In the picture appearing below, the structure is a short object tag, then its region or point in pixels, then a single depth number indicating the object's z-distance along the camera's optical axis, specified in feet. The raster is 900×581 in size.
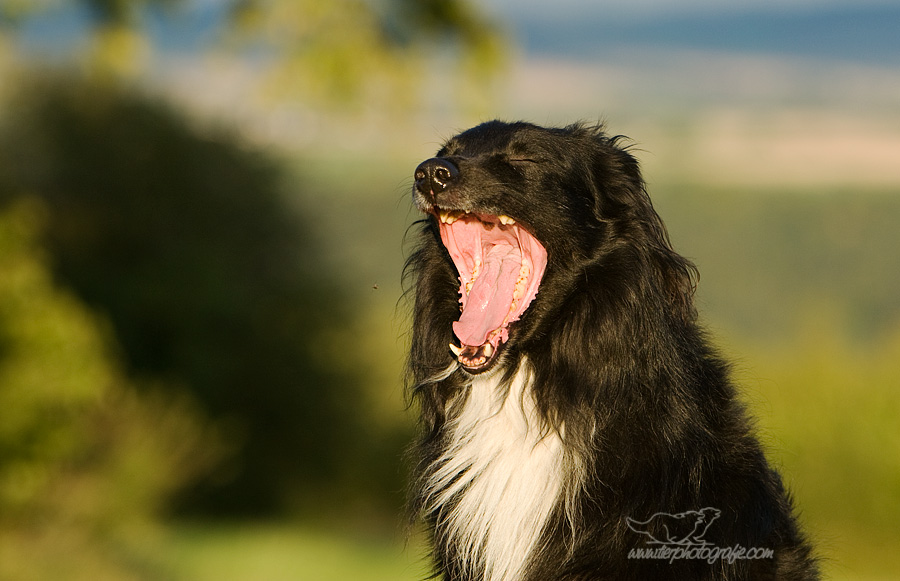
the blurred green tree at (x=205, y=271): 50.70
